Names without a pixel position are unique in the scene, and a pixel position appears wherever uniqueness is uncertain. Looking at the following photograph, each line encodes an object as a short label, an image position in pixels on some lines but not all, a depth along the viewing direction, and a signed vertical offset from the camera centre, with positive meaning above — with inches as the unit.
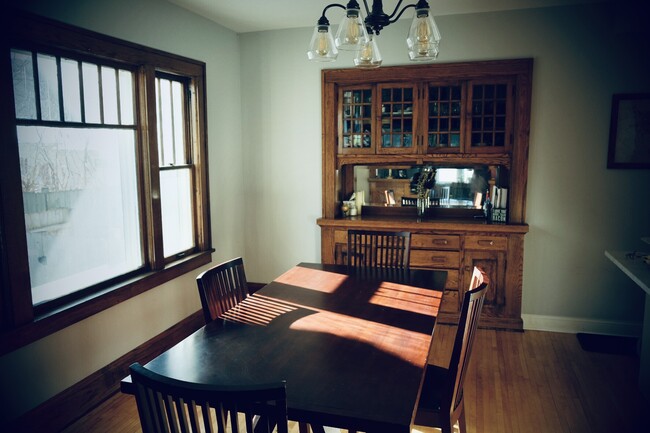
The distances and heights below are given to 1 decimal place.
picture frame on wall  153.6 +9.6
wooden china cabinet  163.2 +5.6
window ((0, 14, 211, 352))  100.3 -1.5
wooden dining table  61.0 -29.7
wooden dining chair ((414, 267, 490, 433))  77.7 -37.5
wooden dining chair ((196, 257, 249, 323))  95.0 -26.5
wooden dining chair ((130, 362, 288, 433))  50.6 -26.0
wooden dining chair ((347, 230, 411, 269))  130.6 -23.4
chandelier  82.3 +22.1
